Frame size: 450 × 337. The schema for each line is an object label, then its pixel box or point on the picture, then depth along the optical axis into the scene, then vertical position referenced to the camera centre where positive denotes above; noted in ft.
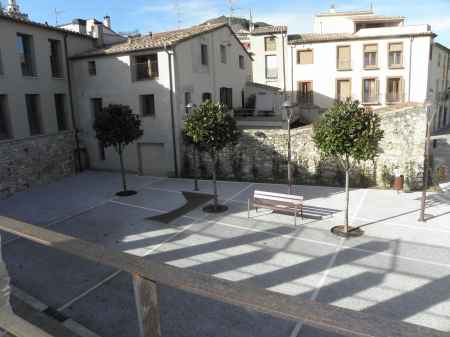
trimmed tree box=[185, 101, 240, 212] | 44.88 -2.37
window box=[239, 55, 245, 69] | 90.67 +10.73
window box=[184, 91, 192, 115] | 67.47 +1.71
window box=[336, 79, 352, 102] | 106.11 +4.04
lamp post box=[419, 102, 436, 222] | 40.21 -5.17
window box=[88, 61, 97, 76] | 71.20 +8.15
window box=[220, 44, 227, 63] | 80.64 +11.50
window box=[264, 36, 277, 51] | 112.36 +18.63
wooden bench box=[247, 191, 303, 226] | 42.32 -11.38
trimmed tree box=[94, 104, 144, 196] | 53.11 -2.18
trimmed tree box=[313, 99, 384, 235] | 36.70 -3.02
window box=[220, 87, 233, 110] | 82.23 +2.23
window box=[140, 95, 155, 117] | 68.24 +0.67
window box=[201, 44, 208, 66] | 73.10 +10.27
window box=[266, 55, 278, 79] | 114.01 +11.70
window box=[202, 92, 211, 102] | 74.13 +2.33
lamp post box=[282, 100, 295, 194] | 44.32 -0.63
